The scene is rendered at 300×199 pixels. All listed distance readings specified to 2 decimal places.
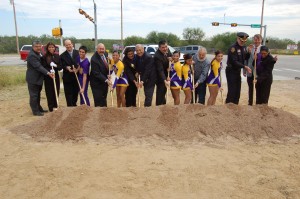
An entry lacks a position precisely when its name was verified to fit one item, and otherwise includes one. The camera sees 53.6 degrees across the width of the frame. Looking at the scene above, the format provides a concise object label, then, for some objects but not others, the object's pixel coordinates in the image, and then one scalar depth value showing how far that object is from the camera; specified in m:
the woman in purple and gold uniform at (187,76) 6.29
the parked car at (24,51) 23.42
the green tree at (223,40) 56.22
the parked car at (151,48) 18.61
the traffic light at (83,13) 15.51
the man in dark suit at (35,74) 6.59
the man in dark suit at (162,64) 6.19
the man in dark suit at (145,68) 6.21
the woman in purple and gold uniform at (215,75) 6.39
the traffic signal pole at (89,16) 15.52
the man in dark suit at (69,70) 6.49
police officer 6.29
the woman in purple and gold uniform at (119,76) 6.25
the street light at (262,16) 35.35
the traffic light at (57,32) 13.52
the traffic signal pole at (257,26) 32.41
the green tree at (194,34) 67.44
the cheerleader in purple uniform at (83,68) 6.39
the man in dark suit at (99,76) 6.23
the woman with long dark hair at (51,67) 6.71
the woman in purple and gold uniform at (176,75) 6.32
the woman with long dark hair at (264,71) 6.24
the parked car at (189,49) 30.24
